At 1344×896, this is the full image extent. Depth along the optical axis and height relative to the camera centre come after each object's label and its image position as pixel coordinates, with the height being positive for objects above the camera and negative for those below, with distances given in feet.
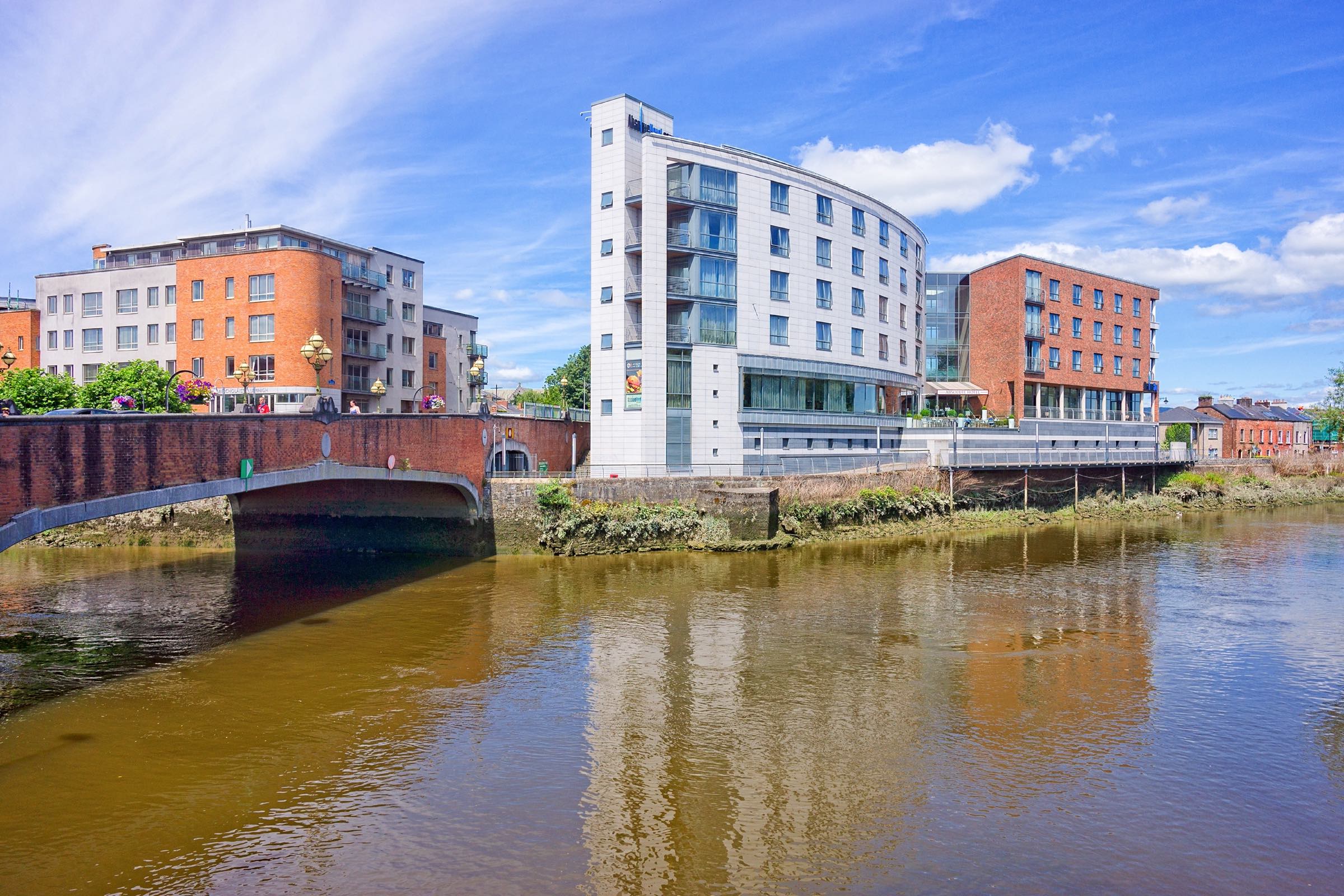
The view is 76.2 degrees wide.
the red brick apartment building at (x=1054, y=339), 219.00 +29.86
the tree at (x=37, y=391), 131.85 +9.46
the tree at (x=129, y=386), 129.90 +10.21
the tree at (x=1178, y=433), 268.21 +5.21
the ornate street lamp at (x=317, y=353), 75.31 +8.87
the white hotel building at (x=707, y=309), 141.08 +24.96
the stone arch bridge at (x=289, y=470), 56.85 -1.72
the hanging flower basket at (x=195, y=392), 113.70 +8.21
